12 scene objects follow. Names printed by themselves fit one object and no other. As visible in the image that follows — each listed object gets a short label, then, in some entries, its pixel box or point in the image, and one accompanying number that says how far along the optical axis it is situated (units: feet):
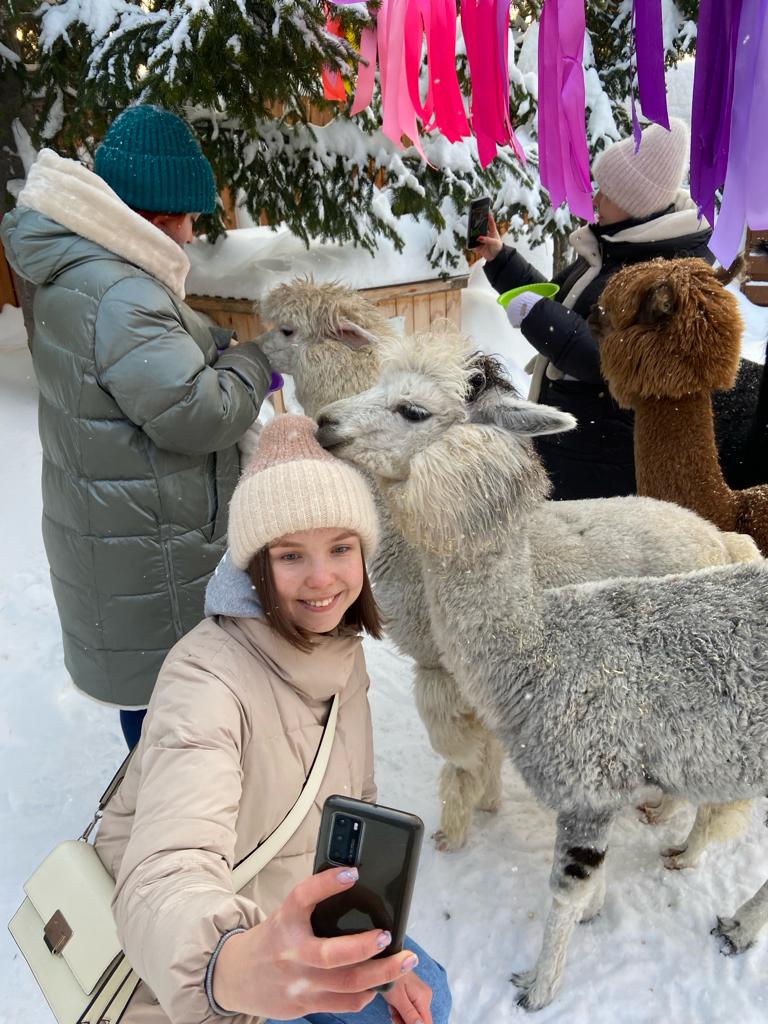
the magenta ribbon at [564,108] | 4.71
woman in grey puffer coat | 5.67
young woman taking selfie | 2.46
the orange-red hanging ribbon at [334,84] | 10.22
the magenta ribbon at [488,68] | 5.60
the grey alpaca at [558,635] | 4.89
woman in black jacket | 7.53
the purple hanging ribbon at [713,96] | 3.81
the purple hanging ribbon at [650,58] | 4.11
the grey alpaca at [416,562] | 6.31
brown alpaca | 6.15
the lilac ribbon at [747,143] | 3.57
